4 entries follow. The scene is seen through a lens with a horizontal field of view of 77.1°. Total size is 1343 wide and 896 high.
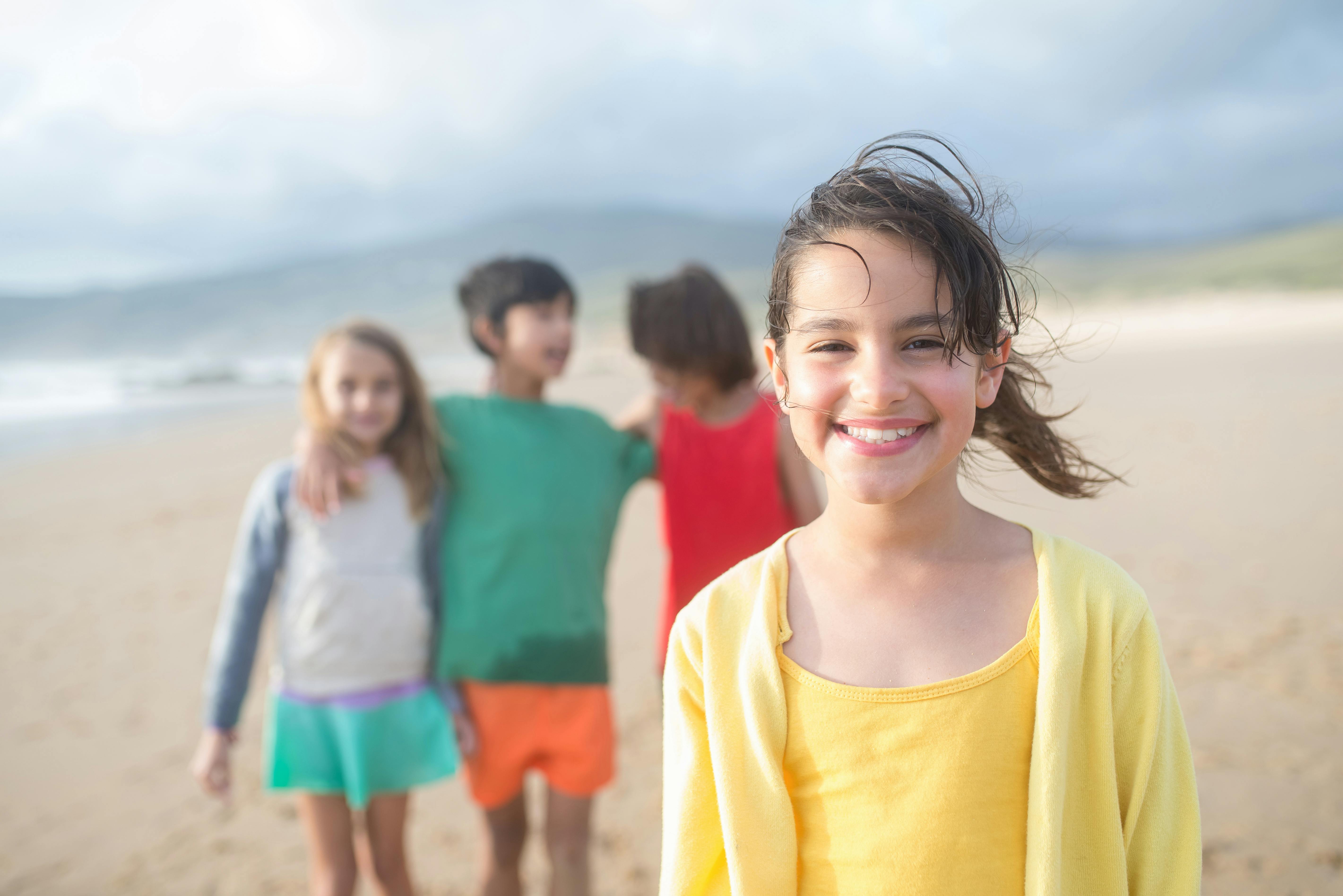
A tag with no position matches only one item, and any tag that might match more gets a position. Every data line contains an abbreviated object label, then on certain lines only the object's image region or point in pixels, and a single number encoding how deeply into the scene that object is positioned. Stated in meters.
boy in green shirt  2.44
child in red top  2.56
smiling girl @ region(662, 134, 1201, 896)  1.17
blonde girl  2.39
